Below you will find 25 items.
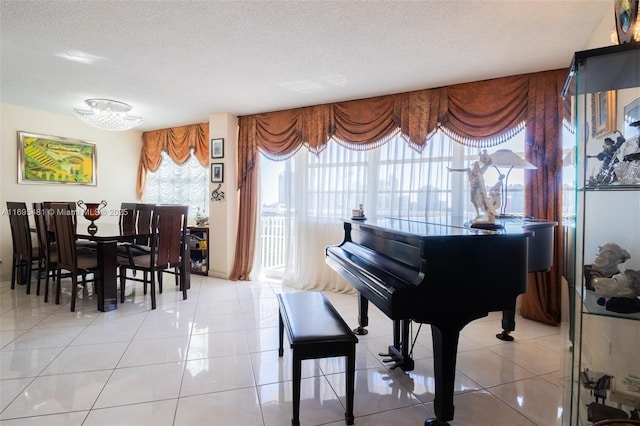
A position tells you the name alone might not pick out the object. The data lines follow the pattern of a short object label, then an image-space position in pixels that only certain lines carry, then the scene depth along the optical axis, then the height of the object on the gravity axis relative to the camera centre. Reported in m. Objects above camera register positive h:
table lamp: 2.45 +0.39
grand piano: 1.48 -0.37
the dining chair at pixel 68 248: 3.21 -0.46
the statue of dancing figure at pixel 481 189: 2.00 +0.13
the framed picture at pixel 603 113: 1.45 +0.47
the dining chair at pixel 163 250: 3.47 -0.51
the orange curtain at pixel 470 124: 3.05 +0.97
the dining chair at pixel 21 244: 3.81 -0.50
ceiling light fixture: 3.62 +1.03
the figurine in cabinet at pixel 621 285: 1.36 -0.32
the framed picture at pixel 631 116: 1.53 +0.47
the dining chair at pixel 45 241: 3.55 -0.44
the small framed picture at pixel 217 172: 4.67 +0.50
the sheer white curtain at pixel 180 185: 5.40 +0.37
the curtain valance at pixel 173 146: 5.18 +1.04
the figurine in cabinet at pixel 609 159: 1.44 +0.24
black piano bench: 1.59 -0.68
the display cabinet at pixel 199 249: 4.87 -0.68
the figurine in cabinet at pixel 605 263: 1.44 -0.24
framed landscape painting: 4.43 +0.66
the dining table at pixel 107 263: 3.29 -0.62
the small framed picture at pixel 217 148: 4.65 +0.86
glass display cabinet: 1.35 -0.12
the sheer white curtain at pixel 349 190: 3.52 +0.22
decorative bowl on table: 3.52 -0.11
